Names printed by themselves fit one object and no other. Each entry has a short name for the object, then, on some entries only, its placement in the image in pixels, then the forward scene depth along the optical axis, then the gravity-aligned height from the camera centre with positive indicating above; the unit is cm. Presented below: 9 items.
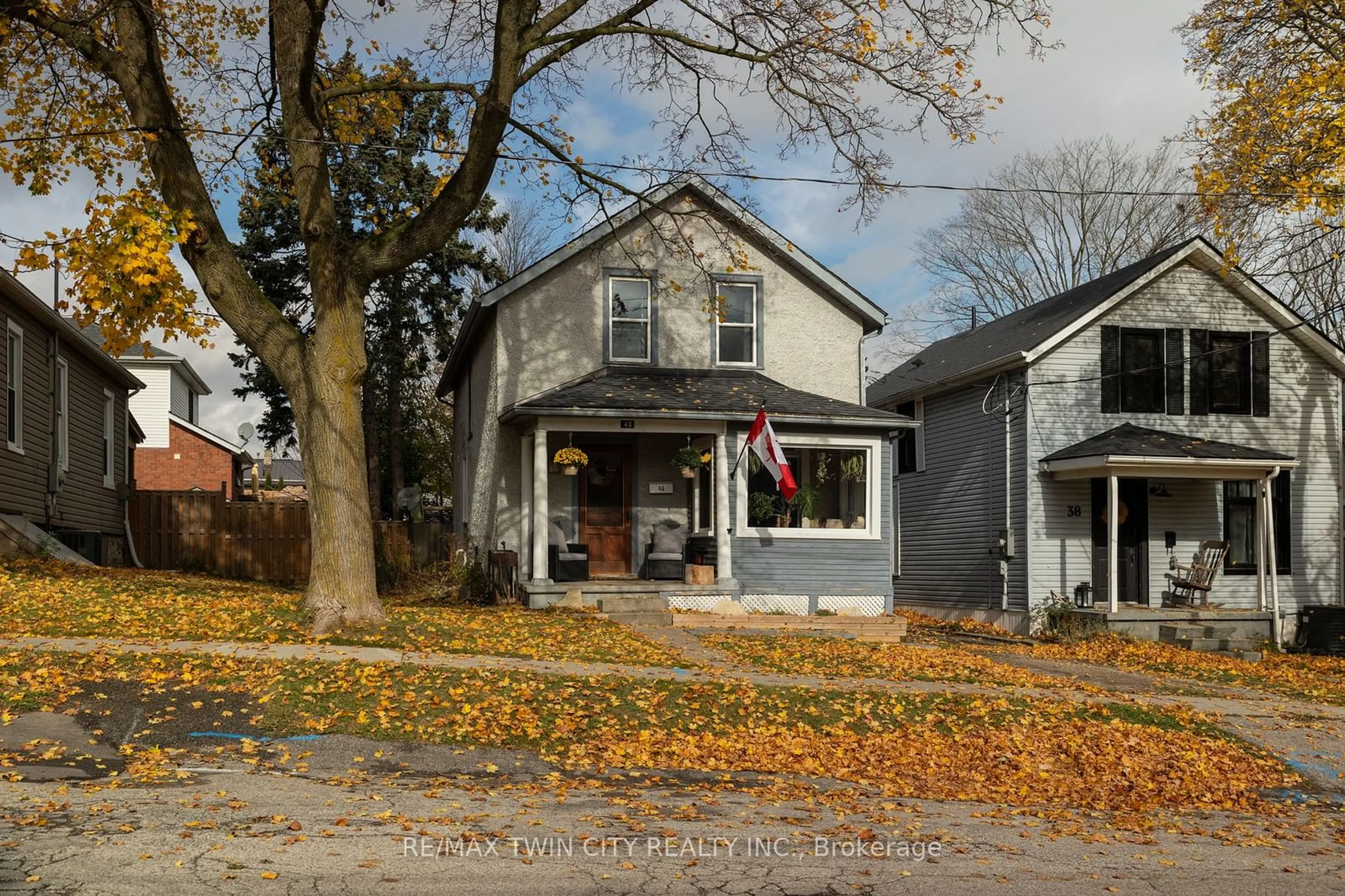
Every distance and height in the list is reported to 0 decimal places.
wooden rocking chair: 2178 -119
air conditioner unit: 2184 -217
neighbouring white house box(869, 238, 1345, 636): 2233 +132
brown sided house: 1891 +142
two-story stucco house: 1916 +158
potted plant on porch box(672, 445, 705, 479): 1925 +85
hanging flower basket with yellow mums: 1886 +87
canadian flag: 1761 +88
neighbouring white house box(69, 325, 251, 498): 4138 +235
